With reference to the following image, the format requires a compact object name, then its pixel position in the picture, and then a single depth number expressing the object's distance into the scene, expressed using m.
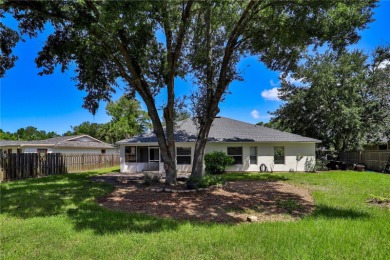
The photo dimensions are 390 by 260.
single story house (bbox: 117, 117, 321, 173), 19.58
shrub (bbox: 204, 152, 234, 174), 17.92
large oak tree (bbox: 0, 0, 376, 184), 8.70
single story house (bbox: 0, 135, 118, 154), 25.34
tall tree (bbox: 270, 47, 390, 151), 21.95
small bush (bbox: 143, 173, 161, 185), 11.76
